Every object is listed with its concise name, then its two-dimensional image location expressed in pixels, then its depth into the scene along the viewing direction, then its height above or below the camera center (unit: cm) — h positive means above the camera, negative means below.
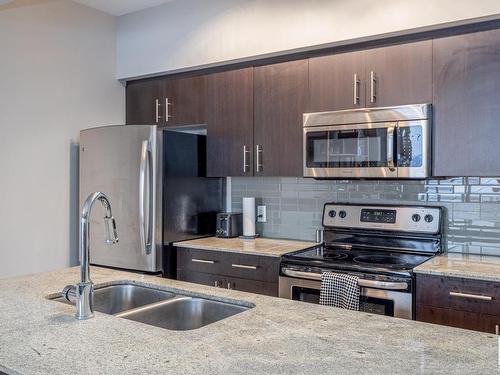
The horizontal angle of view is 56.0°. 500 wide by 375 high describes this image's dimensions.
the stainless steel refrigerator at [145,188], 322 -6
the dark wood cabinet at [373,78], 266 +62
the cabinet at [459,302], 218 -58
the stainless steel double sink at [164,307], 179 -51
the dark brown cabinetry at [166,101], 356 +62
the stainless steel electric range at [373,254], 241 -45
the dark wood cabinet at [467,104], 246 +41
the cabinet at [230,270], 288 -59
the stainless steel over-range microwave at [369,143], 263 +23
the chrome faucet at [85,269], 153 -30
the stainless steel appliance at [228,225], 352 -34
